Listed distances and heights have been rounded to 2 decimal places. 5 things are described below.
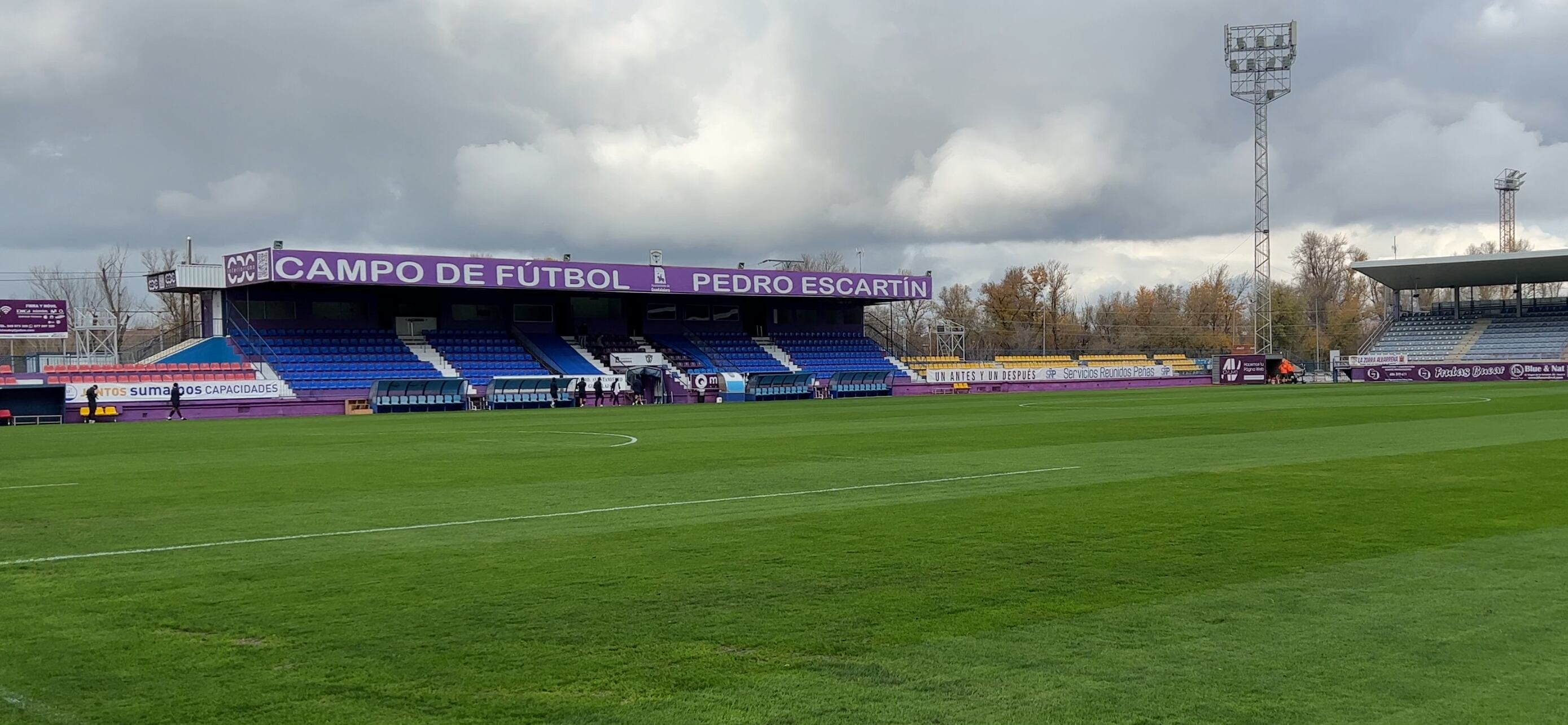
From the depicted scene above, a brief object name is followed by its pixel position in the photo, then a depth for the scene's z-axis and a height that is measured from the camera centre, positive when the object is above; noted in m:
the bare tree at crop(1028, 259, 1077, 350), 105.38 +5.61
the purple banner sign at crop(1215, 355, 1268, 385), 67.62 -0.92
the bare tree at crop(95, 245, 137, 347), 81.19 +5.64
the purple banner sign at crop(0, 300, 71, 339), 42.66 +2.09
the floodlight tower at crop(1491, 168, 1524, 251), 99.06 +12.99
